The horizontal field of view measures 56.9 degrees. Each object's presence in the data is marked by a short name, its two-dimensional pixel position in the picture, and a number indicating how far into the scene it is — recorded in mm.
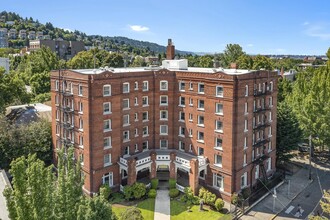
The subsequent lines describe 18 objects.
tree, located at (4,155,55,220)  14328
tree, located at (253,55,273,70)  77044
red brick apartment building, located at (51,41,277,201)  37938
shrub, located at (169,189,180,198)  39438
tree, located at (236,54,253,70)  76644
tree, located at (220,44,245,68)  94288
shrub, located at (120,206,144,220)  29869
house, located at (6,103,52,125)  52250
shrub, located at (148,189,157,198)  39125
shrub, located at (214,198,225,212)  36203
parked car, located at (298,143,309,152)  58950
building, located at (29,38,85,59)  160325
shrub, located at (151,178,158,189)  41000
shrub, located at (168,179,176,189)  41156
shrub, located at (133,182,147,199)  38656
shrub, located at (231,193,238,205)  37000
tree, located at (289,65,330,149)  50062
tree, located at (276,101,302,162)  48344
